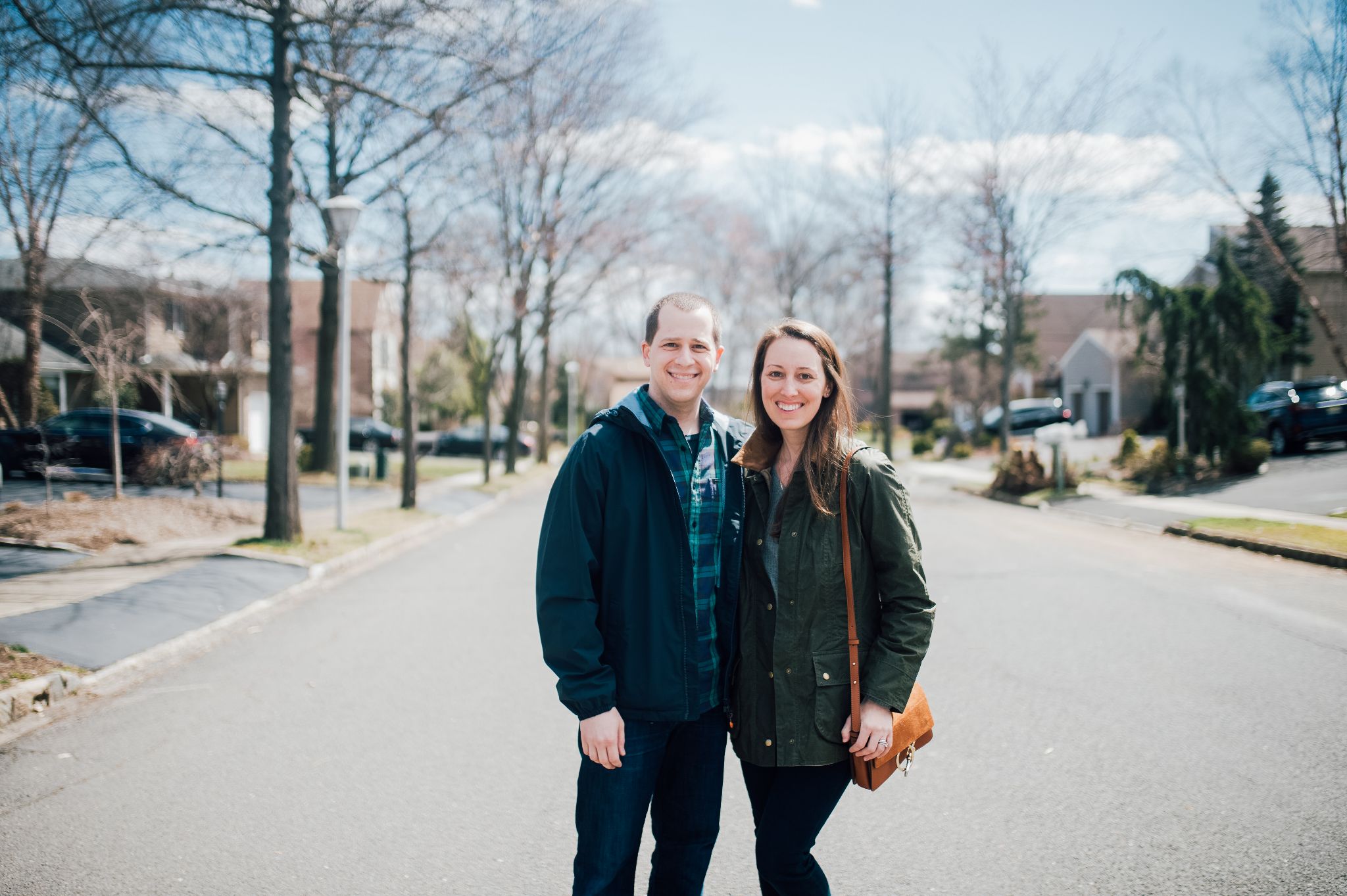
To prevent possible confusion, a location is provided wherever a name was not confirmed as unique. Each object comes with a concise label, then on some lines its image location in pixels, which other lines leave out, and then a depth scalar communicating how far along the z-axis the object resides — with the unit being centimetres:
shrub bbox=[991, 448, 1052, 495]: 2030
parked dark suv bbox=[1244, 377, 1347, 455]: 2141
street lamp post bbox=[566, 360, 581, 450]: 3600
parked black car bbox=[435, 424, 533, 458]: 3931
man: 226
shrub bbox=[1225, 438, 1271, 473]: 1877
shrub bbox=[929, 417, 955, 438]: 4060
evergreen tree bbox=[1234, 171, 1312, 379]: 2691
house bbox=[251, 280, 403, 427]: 4423
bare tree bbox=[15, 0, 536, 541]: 946
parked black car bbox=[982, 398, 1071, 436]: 3819
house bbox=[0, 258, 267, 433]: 2298
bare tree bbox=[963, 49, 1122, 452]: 2411
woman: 230
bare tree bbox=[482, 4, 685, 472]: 1975
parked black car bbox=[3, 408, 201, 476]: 1856
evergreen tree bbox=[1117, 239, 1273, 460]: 1869
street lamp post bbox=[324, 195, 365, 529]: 1217
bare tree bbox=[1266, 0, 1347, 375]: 1252
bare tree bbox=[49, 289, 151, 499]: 1299
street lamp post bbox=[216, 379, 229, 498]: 1602
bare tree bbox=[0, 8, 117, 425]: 777
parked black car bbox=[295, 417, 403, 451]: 3547
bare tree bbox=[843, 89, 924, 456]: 3041
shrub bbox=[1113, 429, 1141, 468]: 2278
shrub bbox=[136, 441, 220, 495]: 1669
